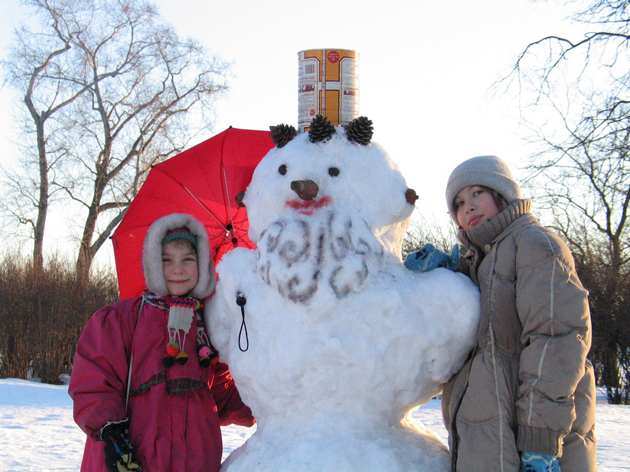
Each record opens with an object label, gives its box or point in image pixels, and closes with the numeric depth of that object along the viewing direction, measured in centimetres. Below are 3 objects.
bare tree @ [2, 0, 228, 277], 1499
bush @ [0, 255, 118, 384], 981
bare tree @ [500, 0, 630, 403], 900
